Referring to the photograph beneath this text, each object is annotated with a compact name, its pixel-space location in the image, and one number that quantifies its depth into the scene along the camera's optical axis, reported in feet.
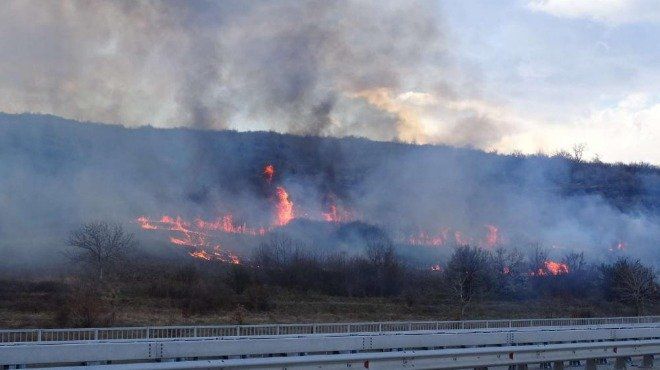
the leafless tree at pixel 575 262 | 212.93
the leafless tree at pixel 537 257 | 210.38
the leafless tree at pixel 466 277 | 152.66
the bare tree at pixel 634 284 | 164.35
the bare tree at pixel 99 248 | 154.92
